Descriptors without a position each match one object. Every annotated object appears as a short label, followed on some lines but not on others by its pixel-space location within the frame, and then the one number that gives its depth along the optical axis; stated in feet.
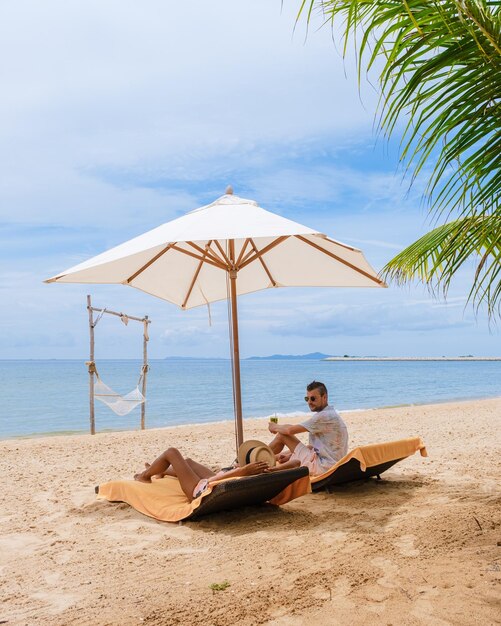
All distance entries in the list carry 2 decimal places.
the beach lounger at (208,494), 12.58
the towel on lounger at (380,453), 14.73
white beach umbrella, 13.67
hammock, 35.24
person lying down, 13.24
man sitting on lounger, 15.10
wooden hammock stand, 36.66
